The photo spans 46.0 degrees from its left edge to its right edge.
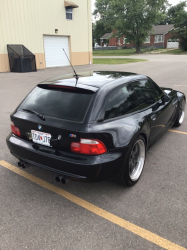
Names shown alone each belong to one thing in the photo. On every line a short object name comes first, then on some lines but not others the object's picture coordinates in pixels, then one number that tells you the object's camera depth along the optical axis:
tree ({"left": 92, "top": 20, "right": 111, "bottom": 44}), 74.07
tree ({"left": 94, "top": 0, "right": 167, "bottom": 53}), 44.41
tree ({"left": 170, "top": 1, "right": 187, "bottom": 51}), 46.69
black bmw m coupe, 2.55
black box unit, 16.69
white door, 19.88
